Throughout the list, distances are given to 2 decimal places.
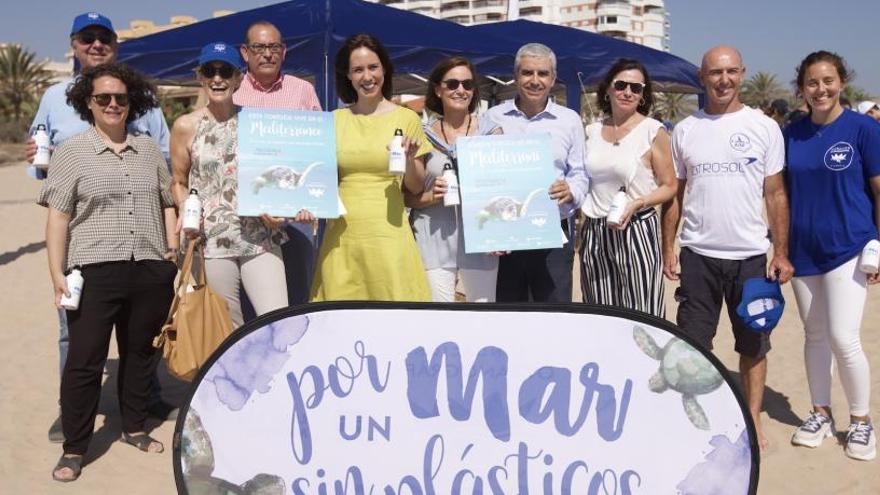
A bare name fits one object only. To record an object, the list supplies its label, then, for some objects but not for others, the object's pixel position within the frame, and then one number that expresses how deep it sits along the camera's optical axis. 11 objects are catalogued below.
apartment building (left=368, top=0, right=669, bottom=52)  102.56
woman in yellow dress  3.39
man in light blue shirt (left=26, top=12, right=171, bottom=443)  4.08
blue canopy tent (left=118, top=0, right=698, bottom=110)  6.70
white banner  2.21
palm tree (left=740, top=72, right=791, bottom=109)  65.36
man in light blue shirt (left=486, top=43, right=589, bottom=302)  3.59
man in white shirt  3.62
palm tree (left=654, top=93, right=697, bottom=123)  56.91
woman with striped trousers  3.63
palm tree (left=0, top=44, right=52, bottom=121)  47.97
